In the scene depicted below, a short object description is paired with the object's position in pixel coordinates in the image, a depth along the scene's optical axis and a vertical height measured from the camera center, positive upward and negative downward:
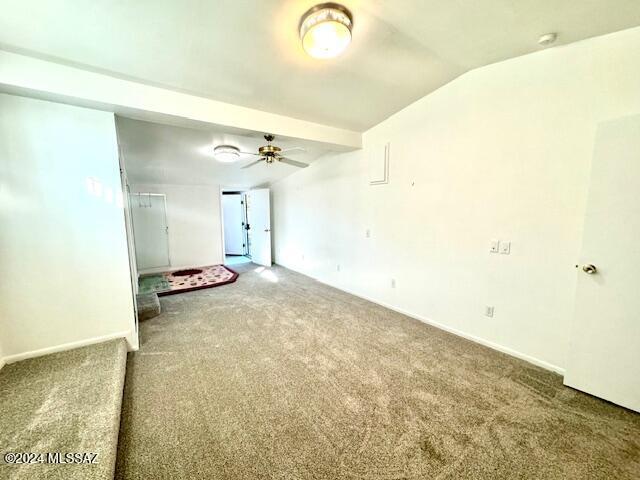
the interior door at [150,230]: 5.32 -0.31
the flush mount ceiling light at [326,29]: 1.57 +1.21
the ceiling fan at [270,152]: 2.99 +0.77
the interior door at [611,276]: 1.66 -0.44
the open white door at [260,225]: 6.16 -0.25
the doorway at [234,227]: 7.90 -0.38
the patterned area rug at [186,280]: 4.29 -1.27
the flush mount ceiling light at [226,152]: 3.38 +0.87
